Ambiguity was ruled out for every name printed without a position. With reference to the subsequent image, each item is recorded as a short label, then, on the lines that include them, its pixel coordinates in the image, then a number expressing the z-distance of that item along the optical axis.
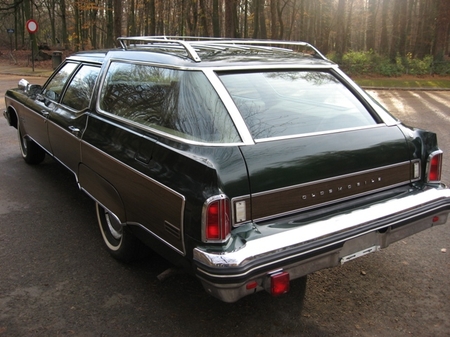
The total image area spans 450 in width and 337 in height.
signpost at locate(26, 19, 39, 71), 23.25
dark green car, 2.65
